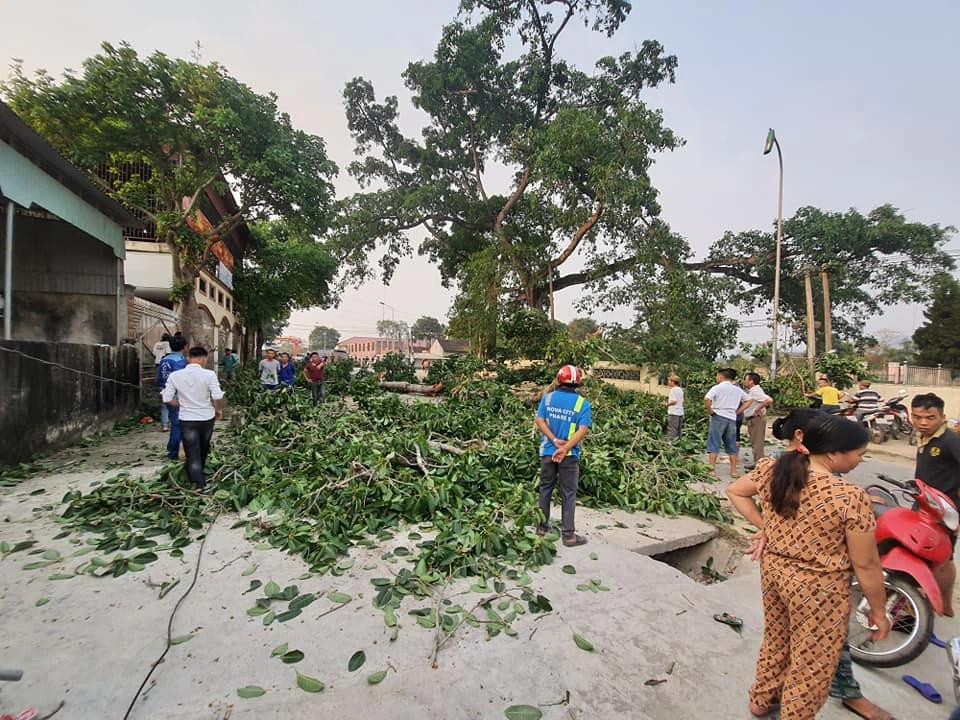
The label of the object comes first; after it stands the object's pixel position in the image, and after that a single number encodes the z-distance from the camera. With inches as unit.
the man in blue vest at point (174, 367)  220.1
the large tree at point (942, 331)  984.9
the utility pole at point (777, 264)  551.2
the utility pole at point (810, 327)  627.3
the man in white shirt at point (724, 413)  243.6
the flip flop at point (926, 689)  88.1
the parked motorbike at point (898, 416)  390.1
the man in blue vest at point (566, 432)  143.3
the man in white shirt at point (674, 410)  300.7
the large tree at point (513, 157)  568.7
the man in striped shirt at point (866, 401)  368.5
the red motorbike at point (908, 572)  94.0
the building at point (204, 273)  538.0
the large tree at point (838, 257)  709.9
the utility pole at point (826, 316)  676.7
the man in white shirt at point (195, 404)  177.3
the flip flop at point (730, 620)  105.8
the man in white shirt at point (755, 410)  251.0
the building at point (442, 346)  2390.5
